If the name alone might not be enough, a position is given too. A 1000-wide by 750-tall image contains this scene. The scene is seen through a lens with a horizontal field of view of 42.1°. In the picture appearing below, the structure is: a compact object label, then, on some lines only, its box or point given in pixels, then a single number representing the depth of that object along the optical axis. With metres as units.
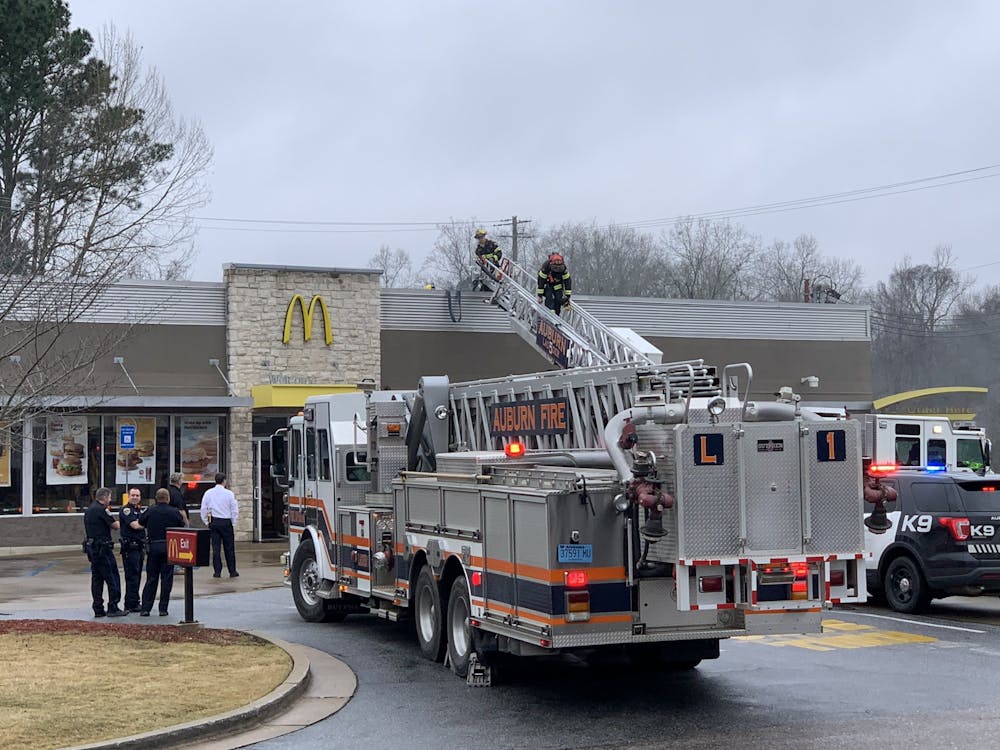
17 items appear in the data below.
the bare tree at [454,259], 71.88
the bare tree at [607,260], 69.25
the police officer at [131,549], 16.84
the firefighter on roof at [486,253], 30.00
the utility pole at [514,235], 55.72
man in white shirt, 22.05
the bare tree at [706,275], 66.69
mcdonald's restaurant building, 27.56
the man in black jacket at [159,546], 16.50
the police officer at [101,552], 16.58
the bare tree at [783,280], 70.94
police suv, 15.73
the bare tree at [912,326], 65.31
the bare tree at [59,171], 17.78
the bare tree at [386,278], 79.12
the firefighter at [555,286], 26.41
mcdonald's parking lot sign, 14.50
